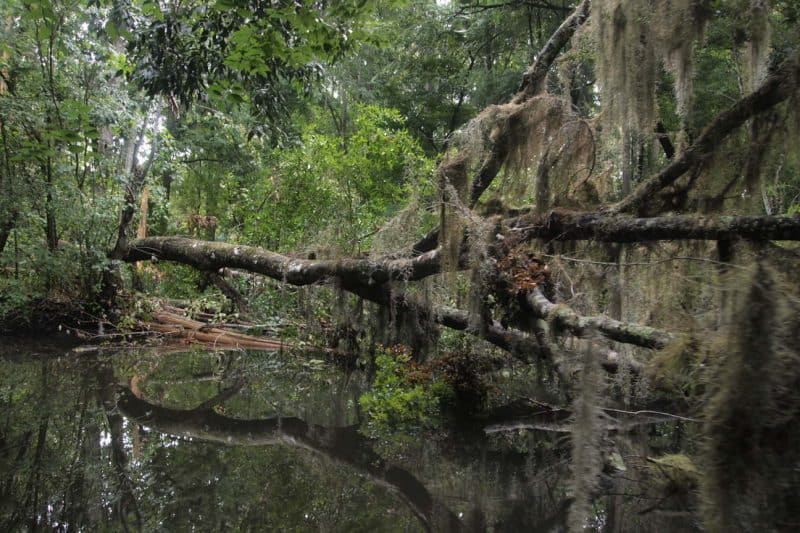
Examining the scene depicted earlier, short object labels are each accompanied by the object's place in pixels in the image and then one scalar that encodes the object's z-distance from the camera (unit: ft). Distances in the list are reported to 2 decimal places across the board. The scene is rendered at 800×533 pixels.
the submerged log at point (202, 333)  33.65
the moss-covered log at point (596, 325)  12.56
